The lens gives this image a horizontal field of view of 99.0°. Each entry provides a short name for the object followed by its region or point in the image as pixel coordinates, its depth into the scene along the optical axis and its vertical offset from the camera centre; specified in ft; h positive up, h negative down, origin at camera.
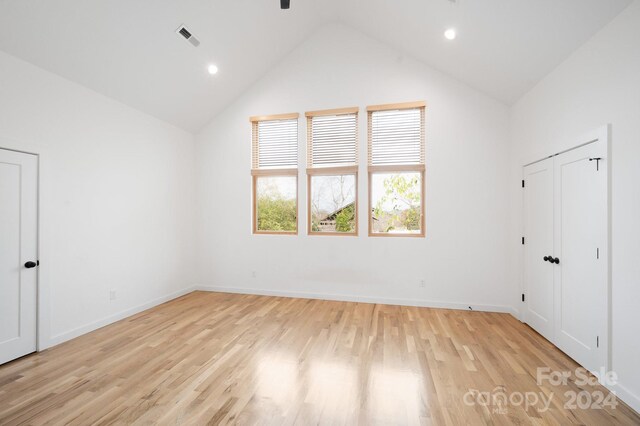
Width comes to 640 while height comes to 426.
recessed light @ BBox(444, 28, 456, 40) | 11.61 +7.75
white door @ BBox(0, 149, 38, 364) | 9.39 -1.43
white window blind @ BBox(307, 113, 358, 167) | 16.29 +4.47
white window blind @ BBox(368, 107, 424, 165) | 15.33 +4.41
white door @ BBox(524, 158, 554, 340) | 10.87 -1.36
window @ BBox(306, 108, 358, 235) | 16.26 +2.53
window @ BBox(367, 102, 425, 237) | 15.31 +2.55
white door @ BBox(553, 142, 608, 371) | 8.18 -1.32
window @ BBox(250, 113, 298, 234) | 17.16 +2.51
